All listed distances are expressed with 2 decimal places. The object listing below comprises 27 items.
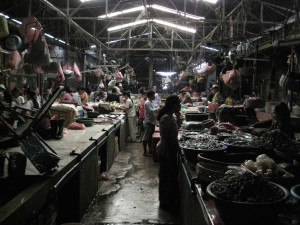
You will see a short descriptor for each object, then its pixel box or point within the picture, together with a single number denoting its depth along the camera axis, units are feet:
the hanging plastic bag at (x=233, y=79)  22.79
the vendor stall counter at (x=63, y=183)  8.15
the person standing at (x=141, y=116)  35.91
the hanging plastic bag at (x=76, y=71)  36.68
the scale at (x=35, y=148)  9.56
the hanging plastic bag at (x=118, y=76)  57.26
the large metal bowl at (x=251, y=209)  5.45
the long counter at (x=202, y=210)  5.81
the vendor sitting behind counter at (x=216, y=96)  39.24
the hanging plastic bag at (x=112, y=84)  51.90
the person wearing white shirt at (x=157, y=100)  47.40
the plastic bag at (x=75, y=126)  21.37
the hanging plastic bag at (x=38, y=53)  18.22
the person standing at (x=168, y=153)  15.45
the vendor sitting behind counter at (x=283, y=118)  13.91
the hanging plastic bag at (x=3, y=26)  15.47
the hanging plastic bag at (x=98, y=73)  49.29
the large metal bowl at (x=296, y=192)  5.92
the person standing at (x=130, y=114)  37.25
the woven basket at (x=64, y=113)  20.82
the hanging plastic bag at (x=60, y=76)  29.63
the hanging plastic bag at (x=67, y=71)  31.91
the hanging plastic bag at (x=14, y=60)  25.68
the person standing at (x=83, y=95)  40.90
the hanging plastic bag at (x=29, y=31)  18.04
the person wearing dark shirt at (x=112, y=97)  45.52
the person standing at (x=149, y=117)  28.76
